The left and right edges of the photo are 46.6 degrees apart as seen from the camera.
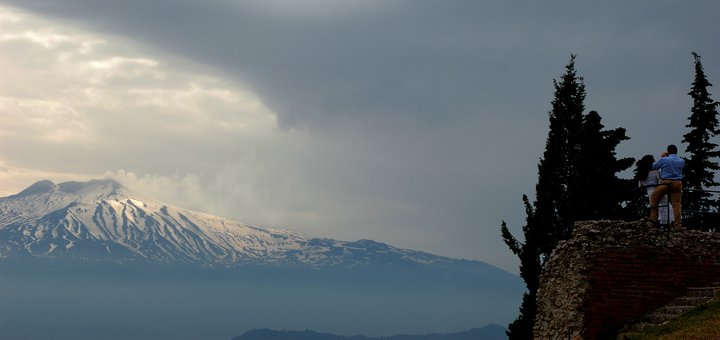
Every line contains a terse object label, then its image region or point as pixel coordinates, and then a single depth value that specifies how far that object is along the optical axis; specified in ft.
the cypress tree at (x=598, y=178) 130.62
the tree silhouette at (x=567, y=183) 131.44
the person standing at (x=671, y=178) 79.56
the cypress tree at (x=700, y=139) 156.35
